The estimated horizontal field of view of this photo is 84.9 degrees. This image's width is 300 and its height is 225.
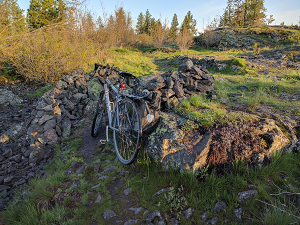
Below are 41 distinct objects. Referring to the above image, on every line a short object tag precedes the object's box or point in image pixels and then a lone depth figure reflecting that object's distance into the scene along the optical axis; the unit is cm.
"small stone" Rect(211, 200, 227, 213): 219
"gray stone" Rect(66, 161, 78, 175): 311
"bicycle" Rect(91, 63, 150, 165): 287
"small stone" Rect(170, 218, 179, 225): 209
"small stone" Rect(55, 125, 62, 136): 451
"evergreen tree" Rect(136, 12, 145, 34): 4803
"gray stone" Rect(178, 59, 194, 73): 554
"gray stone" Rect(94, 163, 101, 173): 312
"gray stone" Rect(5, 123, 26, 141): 467
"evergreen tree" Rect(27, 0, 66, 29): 2211
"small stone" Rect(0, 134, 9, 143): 454
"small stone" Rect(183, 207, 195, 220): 214
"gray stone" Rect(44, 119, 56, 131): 444
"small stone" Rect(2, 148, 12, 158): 411
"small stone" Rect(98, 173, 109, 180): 293
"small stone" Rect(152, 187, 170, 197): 248
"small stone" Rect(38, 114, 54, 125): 446
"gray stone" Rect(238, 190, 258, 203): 225
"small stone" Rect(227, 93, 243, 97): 497
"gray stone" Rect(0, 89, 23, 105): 657
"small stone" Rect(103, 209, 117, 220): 224
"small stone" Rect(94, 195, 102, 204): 248
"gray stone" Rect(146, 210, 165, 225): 211
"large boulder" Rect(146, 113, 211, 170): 266
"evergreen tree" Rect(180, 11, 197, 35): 3731
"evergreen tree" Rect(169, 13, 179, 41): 4830
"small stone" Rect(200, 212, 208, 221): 213
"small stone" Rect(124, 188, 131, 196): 260
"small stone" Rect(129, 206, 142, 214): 228
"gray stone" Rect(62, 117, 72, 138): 453
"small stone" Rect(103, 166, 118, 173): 309
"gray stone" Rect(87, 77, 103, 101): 587
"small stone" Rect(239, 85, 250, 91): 565
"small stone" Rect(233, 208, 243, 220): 209
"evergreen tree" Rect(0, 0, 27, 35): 710
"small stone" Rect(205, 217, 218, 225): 207
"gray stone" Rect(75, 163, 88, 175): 307
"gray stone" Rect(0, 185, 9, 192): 330
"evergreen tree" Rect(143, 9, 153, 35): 4789
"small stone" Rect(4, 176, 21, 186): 346
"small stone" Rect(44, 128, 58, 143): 430
